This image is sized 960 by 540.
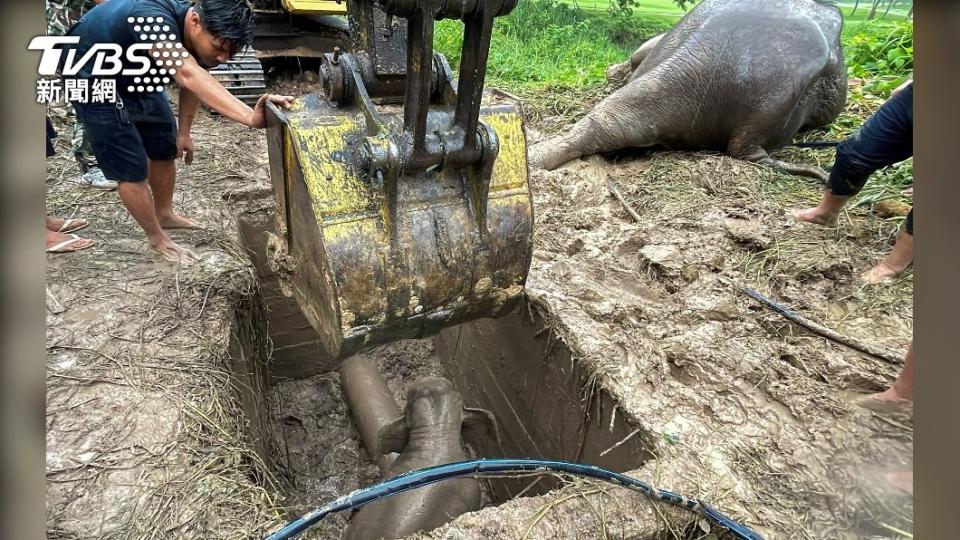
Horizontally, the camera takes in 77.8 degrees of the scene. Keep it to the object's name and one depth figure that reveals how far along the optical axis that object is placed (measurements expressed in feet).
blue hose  6.18
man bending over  8.85
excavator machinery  6.54
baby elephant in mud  8.91
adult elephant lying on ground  16.62
